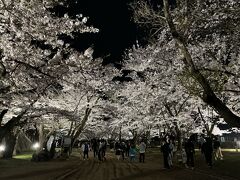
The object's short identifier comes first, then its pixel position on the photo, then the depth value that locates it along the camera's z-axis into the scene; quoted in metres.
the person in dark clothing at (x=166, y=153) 10.51
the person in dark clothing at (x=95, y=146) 17.18
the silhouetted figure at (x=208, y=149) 10.42
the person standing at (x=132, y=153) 15.98
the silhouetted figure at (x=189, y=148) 10.47
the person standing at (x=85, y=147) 18.12
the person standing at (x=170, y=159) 10.73
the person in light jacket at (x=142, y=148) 14.02
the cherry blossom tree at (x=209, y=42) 5.32
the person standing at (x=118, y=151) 17.30
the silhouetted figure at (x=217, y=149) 12.83
